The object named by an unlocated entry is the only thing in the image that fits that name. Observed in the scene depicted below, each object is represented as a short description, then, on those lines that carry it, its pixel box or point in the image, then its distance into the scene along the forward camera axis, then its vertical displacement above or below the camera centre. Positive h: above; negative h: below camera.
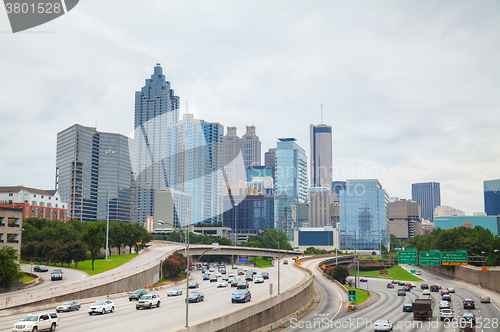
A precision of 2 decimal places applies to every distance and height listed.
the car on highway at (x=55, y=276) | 81.56 -10.57
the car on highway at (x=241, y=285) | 80.45 -11.91
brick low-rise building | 192.44 +7.35
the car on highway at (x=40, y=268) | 95.84 -10.95
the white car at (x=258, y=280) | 95.06 -13.06
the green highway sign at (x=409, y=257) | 99.56 -8.63
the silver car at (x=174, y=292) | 74.94 -12.31
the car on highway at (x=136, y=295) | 68.94 -11.70
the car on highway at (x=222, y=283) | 87.69 -12.82
